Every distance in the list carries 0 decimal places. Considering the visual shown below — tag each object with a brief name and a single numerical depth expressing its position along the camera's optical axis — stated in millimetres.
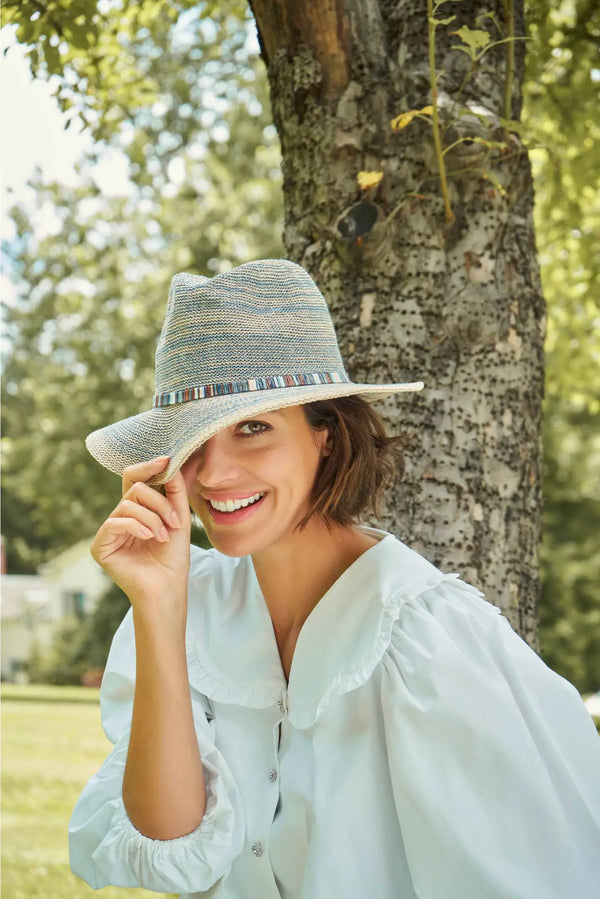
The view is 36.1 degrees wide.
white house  37625
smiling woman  1738
